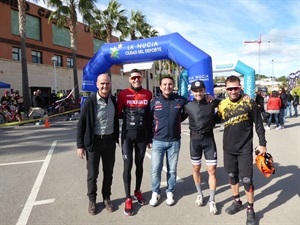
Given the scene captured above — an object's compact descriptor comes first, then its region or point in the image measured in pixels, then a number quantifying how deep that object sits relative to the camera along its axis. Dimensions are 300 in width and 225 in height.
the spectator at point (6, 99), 14.69
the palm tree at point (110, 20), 26.52
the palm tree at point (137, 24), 33.77
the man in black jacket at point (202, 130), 3.81
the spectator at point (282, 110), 12.39
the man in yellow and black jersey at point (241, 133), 3.54
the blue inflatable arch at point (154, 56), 9.02
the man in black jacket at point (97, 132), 3.75
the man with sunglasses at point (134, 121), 3.92
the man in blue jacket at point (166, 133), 3.92
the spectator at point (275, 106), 11.88
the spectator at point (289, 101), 16.70
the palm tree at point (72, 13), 20.16
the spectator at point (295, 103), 19.05
